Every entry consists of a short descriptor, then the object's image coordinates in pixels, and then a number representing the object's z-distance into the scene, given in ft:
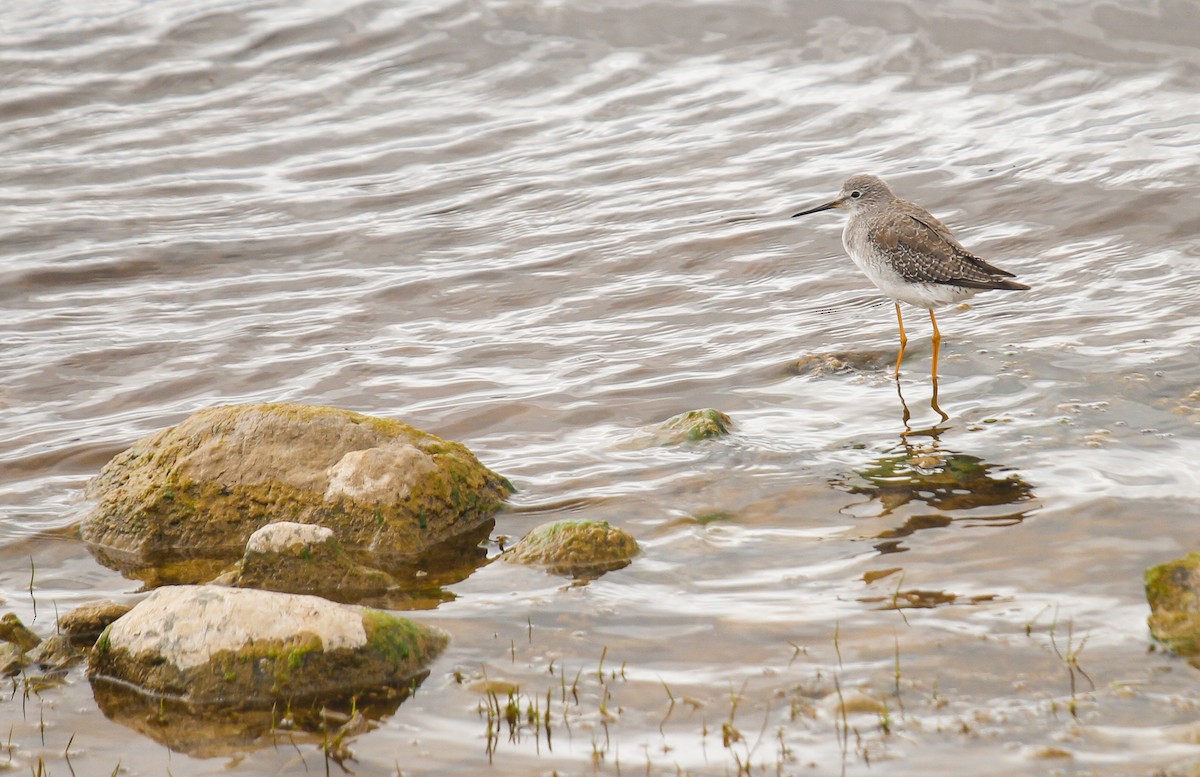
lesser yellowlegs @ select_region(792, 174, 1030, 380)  51.29
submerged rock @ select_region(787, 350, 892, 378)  53.16
